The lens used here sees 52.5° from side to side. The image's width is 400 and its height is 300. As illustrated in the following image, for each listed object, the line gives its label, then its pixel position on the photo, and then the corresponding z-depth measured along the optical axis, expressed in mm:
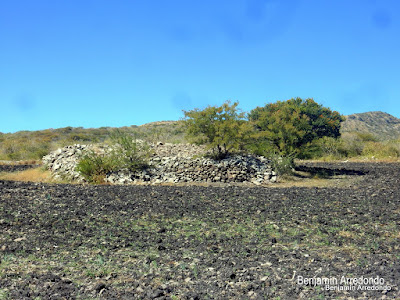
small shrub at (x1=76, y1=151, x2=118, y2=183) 19391
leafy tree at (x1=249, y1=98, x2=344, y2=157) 23250
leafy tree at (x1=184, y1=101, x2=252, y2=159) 20766
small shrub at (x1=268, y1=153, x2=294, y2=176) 20828
